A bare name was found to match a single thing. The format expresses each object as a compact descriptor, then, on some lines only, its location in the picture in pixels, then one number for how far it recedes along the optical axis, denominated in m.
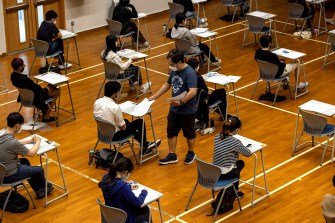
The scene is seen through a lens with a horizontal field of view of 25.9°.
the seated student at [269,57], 13.25
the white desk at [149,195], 8.45
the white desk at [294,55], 13.59
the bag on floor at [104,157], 11.15
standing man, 10.84
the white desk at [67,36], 15.01
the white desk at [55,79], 12.40
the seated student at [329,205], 8.39
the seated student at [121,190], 8.20
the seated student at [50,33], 14.77
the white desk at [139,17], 16.45
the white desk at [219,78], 12.27
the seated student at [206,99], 12.07
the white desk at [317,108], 11.24
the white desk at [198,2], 17.62
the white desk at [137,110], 11.13
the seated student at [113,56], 13.12
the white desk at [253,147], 9.99
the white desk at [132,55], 13.65
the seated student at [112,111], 10.76
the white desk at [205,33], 14.92
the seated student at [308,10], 17.08
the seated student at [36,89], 12.22
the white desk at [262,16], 16.22
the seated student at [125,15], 16.27
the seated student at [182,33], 14.71
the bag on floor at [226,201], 9.88
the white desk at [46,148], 9.95
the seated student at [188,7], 17.48
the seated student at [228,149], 9.60
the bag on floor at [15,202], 10.12
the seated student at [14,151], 9.67
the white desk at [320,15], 17.30
